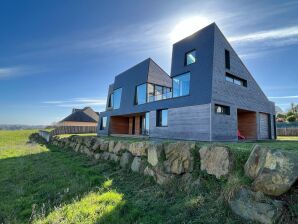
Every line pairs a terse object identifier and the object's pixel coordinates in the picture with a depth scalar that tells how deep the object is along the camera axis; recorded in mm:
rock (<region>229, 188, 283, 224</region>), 2762
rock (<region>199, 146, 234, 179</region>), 3900
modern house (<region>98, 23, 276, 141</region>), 11375
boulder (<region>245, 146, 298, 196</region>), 2940
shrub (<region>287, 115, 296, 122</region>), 30234
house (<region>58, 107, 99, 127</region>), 43019
